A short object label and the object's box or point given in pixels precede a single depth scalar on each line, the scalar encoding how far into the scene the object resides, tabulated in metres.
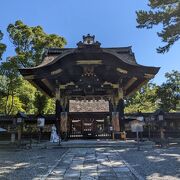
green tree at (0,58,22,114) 18.82
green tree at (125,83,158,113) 25.91
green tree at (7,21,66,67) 20.02
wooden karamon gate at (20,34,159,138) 11.08
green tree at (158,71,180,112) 21.28
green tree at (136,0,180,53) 10.25
